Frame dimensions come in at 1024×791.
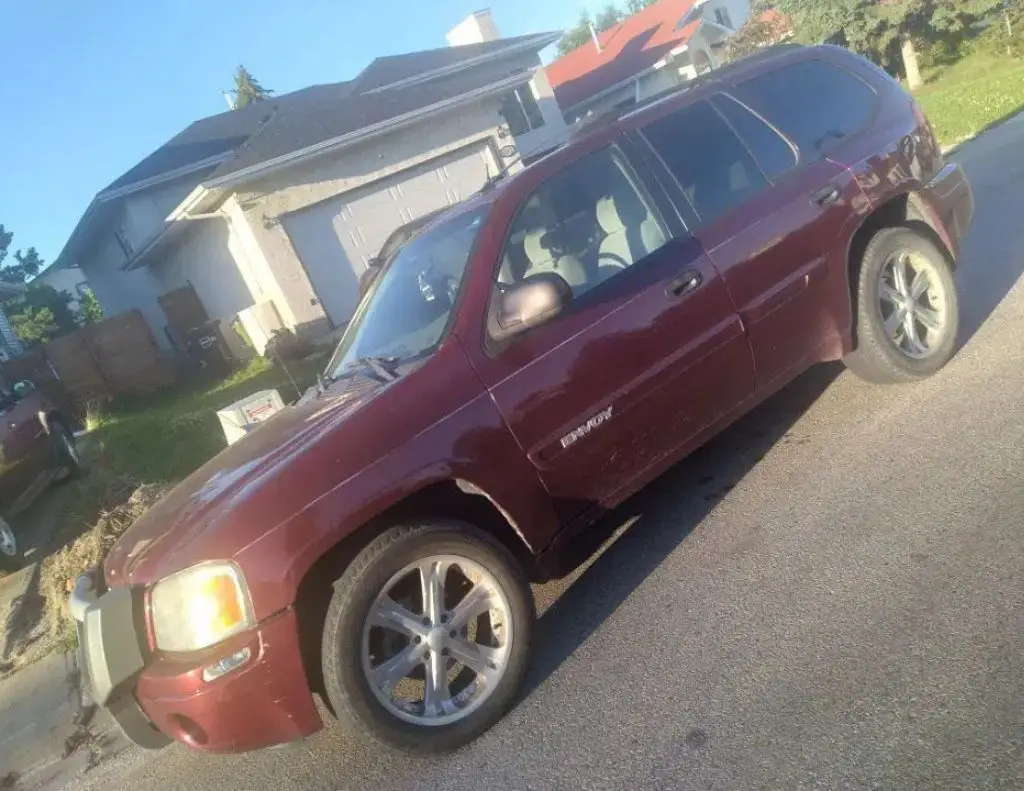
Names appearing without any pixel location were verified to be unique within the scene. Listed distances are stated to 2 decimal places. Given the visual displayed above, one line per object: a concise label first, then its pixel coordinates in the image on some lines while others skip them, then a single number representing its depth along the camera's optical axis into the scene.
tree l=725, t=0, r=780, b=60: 32.03
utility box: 7.07
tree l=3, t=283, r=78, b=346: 31.41
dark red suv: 2.90
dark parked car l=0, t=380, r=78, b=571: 8.22
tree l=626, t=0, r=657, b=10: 100.31
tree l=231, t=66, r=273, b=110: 60.01
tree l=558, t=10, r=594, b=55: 90.61
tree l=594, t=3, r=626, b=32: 107.59
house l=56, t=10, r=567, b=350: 14.52
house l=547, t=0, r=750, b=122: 35.28
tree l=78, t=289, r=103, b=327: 29.46
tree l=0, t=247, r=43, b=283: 48.38
